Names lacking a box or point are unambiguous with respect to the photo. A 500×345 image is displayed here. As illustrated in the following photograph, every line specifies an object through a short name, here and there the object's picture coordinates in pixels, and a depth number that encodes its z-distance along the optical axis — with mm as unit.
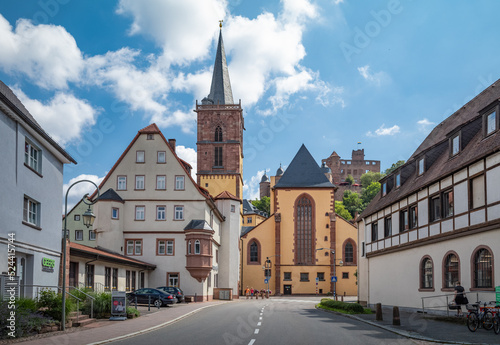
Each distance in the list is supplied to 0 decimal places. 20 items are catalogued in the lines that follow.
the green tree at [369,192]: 144162
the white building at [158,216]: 48531
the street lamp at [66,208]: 18742
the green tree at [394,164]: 137988
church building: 75062
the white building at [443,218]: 22078
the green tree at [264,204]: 155375
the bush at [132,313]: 25125
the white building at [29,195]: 19859
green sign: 23664
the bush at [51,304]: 19438
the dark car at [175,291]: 42094
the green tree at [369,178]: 175500
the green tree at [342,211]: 128350
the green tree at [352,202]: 147138
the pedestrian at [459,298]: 22453
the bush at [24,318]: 15752
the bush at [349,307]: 28781
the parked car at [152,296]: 36562
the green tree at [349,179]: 183750
